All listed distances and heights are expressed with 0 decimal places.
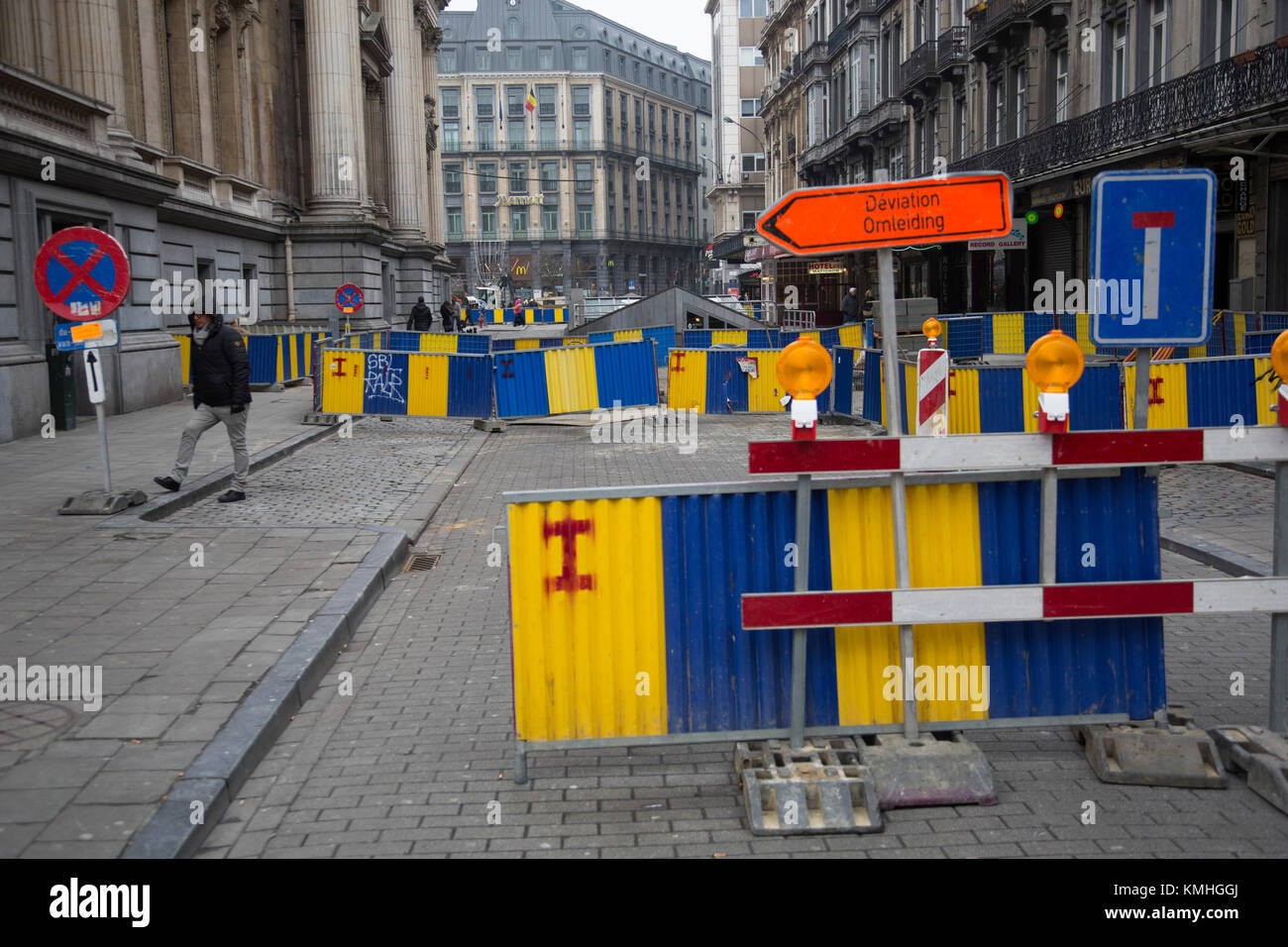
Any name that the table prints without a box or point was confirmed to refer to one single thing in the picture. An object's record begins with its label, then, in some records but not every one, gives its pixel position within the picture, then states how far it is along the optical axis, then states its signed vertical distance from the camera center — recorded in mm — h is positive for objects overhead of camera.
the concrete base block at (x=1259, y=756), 4496 -1661
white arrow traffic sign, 10781 -216
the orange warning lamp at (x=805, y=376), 4473 -160
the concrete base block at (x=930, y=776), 4602 -1682
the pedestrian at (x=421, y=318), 36406 +763
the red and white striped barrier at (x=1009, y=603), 4621 -1054
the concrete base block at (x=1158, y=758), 4699 -1680
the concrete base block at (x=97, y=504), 10570 -1307
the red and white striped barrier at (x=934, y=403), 5852 -375
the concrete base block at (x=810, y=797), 4383 -1677
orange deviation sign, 4695 +452
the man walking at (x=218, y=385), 11891 -353
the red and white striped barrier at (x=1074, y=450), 4633 -474
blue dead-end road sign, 4953 +286
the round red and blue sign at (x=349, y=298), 29984 +1166
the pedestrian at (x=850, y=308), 38250 +718
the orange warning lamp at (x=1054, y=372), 4613 -179
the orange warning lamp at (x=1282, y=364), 4672 -174
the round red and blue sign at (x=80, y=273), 10469 +689
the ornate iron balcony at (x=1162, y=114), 20938 +4241
